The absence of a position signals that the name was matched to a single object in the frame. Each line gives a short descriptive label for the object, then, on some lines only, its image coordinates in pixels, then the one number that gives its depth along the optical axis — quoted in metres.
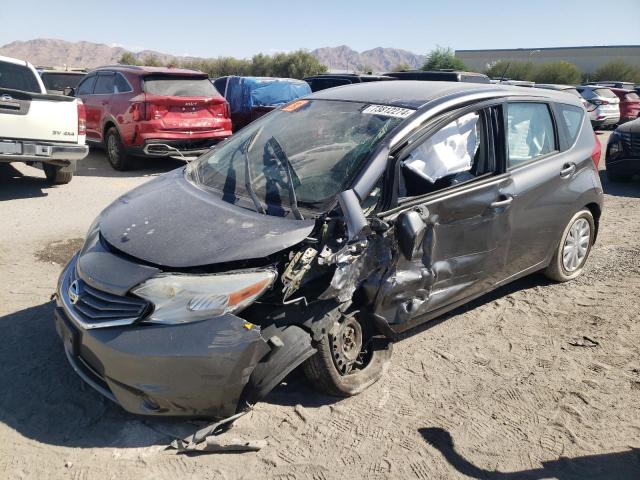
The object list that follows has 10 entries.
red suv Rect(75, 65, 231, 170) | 9.15
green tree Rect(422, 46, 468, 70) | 48.81
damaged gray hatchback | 2.69
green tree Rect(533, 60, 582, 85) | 50.12
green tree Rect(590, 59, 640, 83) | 50.56
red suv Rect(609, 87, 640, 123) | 19.14
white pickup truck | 6.91
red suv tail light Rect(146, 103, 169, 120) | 9.11
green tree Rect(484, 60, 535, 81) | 52.05
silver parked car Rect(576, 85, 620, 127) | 17.17
